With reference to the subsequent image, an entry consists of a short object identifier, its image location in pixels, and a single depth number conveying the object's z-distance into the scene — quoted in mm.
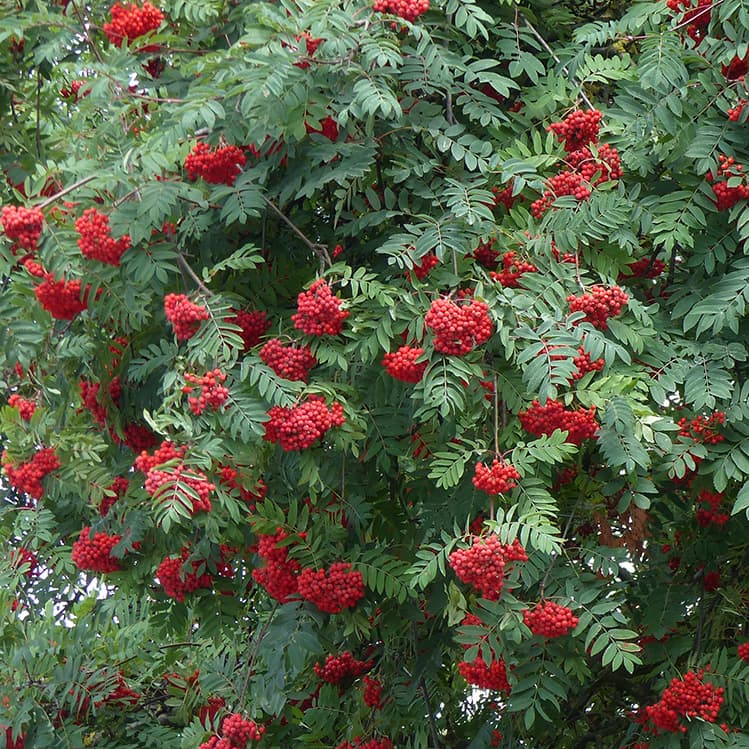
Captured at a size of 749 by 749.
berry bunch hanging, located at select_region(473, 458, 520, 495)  5988
